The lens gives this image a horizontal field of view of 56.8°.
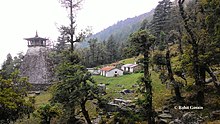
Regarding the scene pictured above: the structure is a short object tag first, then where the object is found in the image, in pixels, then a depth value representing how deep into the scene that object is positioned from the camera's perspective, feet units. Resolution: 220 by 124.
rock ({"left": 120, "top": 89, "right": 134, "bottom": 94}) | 92.26
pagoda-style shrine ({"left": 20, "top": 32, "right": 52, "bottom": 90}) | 125.25
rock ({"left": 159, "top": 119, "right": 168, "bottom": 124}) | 51.19
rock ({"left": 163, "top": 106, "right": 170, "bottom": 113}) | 57.40
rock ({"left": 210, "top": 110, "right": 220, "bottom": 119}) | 48.46
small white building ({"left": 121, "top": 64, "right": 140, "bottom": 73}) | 151.28
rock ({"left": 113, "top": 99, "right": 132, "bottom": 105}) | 70.68
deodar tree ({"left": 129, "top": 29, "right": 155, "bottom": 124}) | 49.93
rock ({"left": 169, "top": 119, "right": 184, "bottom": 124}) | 48.64
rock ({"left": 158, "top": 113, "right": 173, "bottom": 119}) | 53.60
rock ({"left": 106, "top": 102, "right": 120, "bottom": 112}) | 63.77
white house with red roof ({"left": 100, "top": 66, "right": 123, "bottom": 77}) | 152.37
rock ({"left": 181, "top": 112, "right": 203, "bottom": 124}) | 47.53
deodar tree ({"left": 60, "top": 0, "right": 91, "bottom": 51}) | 66.59
